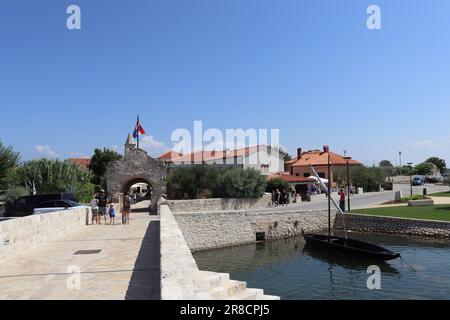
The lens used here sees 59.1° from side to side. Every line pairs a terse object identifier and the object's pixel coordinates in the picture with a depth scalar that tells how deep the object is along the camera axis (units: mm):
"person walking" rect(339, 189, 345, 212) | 33062
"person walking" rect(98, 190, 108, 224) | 21762
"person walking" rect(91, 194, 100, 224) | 22788
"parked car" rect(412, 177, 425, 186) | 69894
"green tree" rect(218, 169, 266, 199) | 35656
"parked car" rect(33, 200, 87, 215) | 22131
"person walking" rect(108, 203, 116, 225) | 21831
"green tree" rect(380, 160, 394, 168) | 135750
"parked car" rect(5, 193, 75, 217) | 23000
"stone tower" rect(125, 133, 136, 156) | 51438
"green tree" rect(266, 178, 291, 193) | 41188
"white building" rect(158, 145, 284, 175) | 51125
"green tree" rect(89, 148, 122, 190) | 67019
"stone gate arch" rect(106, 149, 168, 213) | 32250
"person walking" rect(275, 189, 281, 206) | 37875
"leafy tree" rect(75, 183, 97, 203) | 39219
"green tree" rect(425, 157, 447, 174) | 117188
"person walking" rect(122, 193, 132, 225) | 21514
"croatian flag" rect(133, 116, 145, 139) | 36875
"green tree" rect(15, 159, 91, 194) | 38156
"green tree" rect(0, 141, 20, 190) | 32531
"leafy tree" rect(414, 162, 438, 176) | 99381
